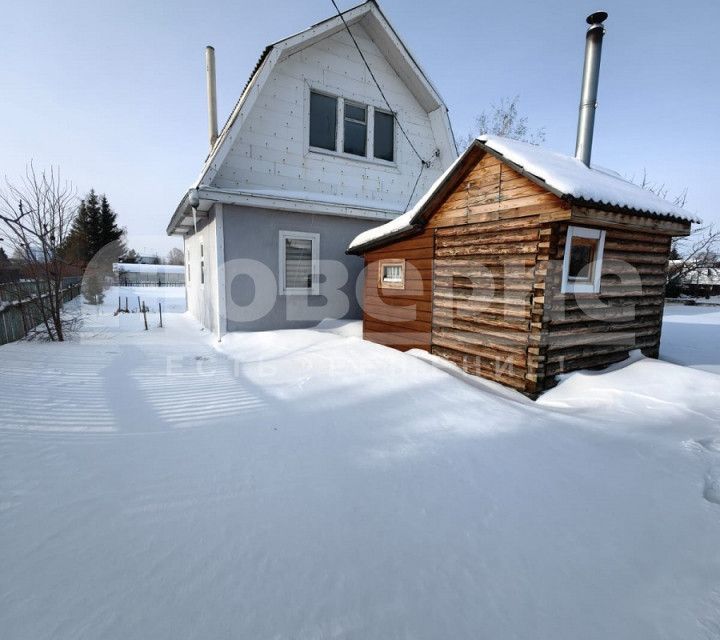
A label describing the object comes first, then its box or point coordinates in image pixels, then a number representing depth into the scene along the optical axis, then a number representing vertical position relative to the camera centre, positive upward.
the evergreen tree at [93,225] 31.42 +4.45
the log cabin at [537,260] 4.54 +0.35
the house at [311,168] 8.05 +2.89
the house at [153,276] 40.16 -0.16
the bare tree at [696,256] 20.08 +1.84
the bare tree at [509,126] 22.39 +10.19
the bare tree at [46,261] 7.98 +0.26
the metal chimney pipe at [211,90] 9.98 +5.40
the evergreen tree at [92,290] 17.97 -0.89
